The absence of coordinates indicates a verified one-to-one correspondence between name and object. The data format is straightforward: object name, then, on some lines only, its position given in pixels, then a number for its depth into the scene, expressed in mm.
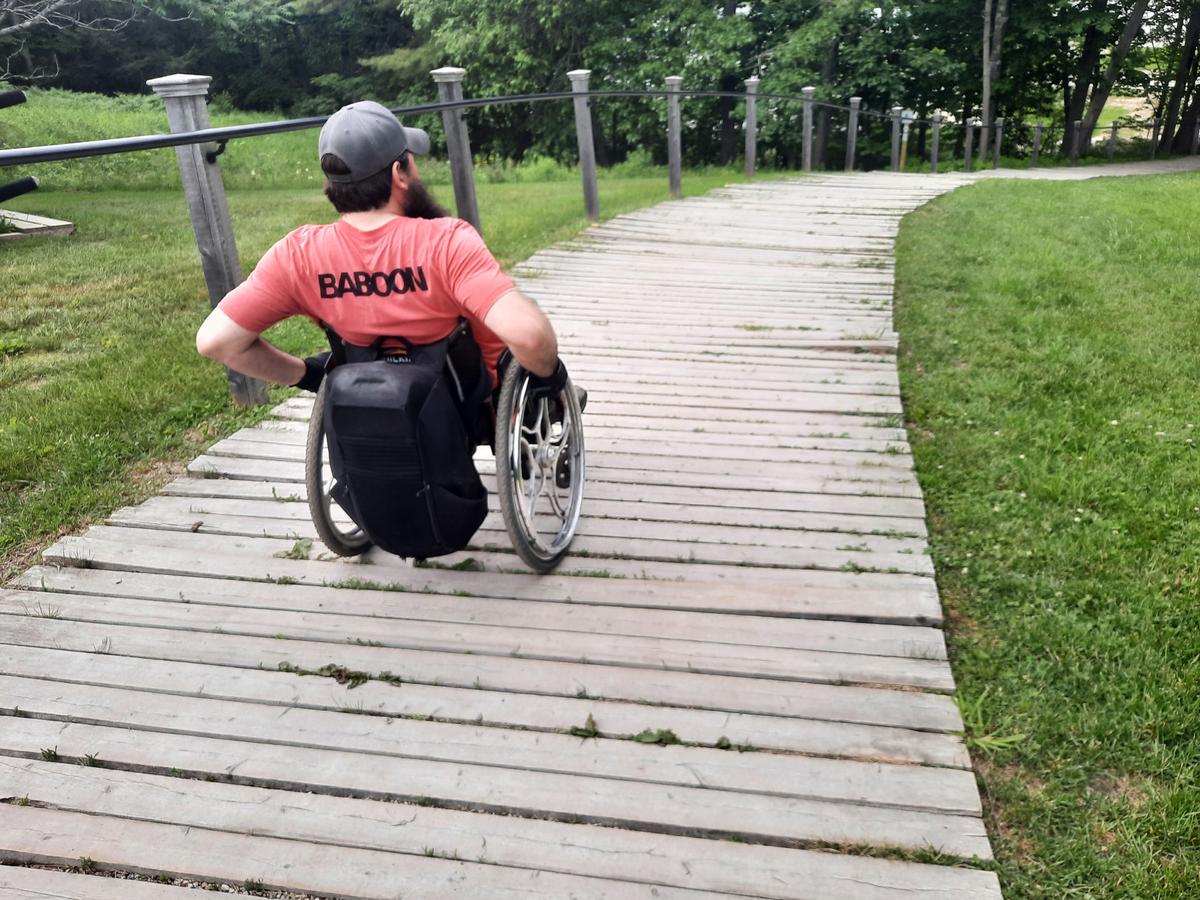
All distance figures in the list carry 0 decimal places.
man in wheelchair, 2488
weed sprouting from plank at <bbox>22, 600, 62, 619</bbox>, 2922
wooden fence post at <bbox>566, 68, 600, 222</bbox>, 8359
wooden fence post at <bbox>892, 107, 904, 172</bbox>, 19594
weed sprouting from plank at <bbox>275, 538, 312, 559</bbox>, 3232
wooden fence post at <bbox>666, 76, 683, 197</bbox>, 10086
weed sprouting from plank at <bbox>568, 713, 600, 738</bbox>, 2393
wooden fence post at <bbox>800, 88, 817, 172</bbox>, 14543
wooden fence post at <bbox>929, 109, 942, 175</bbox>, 20431
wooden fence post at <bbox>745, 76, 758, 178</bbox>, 12375
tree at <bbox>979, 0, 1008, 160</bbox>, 24531
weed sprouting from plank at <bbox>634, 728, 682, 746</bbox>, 2361
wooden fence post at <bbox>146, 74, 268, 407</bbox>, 3812
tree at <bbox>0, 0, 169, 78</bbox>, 17989
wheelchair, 2781
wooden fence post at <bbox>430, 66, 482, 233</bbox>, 6086
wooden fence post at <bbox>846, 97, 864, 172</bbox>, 17641
